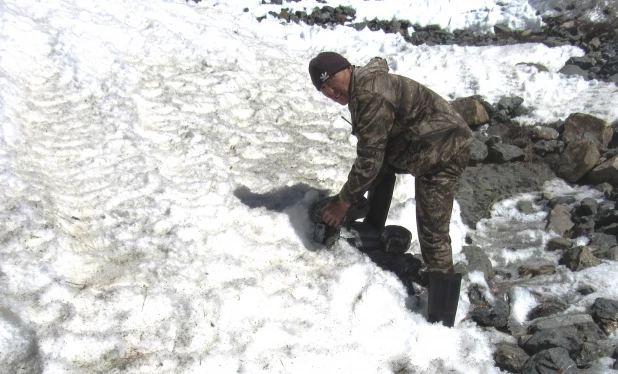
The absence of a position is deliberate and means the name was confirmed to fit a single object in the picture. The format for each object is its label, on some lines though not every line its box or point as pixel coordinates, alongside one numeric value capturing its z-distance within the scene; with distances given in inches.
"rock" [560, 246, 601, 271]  201.2
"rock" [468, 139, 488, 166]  275.0
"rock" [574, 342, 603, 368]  161.3
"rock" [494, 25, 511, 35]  435.8
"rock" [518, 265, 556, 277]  204.5
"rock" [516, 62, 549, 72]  358.1
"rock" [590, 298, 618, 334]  172.6
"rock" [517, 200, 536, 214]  245.1
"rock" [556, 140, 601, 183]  262.7
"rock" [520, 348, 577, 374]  151.9
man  162.2
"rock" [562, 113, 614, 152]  277.7
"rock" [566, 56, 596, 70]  360.8
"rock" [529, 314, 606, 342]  168.6
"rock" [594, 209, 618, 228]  227.6
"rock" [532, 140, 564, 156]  279.7
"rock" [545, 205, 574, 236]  230.7
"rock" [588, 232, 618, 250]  215.5
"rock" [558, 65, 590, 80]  349.1
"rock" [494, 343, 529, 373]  163.0
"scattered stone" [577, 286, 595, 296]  188.4
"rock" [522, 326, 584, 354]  161.5
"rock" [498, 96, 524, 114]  314.0
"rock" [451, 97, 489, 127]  306.2
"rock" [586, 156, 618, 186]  254.4
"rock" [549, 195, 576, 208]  245.5
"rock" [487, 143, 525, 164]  276.4
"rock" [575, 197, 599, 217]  233.0
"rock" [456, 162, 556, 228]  244.5
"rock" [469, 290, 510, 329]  181.3
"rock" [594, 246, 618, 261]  203.4
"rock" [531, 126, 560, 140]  289.7
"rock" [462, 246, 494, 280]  204.4
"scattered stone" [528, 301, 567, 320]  182.9
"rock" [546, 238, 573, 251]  217.8
